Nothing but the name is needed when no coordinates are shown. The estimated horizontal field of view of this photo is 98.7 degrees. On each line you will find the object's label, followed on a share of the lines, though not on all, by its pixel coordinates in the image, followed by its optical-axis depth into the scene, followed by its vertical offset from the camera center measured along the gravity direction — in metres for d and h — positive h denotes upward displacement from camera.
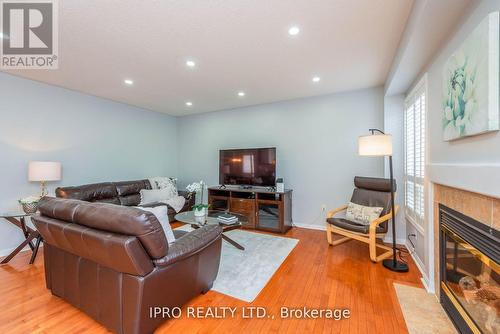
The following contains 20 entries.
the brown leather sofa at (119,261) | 1.42 -0.71
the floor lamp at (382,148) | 2.65 +0.24
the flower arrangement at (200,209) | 2.99 -0.58
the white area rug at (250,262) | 2.21 -1.22
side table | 2.81 -0.89
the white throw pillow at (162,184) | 4.75 -0.36
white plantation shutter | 2.51 +0.19
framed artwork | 1.17 +0.53
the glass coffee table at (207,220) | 2.88 -0.74
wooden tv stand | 3.98 -0.75
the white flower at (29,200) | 2.85 -0.43
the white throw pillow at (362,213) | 3.11 -0.69
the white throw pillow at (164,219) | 1.75 -0.42
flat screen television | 4.30 +0.01
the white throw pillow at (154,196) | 4.38 -0.58
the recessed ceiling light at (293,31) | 2.07 +1.34
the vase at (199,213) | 2.99 -0.63
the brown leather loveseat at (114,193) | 3.50 -0.44
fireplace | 1.29 -0.76
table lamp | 3.03 -0.04
